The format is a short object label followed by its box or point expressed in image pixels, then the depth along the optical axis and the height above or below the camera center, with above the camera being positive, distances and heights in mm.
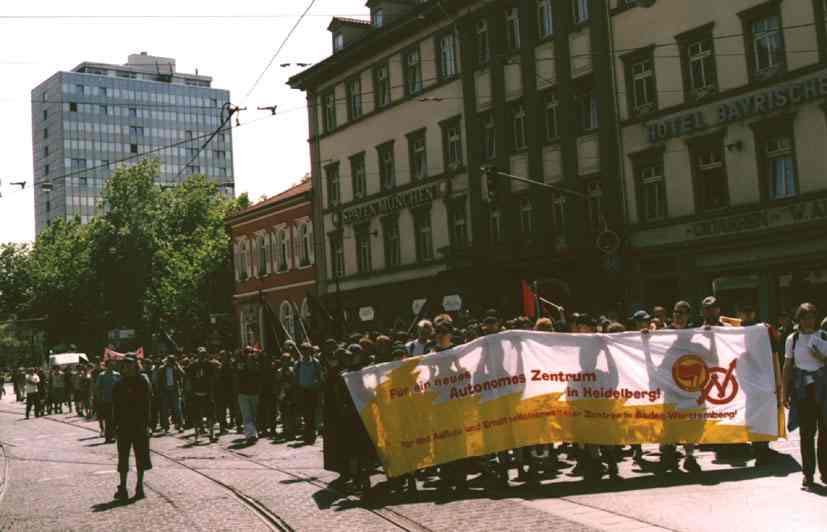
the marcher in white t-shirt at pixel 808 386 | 10492 -679
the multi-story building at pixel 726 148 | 25766 +4712
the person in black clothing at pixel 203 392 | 23094 -747
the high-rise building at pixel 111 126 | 140250 +32689
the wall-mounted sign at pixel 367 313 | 43344 +1396
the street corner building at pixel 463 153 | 32250 +6811
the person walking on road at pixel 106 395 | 24125 -742
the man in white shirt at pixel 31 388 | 39781 -742
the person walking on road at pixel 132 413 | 13523 -655
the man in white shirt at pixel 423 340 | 13523 +47
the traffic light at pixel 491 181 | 27953 +4194
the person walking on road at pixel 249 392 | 21031 -745
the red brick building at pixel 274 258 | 50000 +4833
